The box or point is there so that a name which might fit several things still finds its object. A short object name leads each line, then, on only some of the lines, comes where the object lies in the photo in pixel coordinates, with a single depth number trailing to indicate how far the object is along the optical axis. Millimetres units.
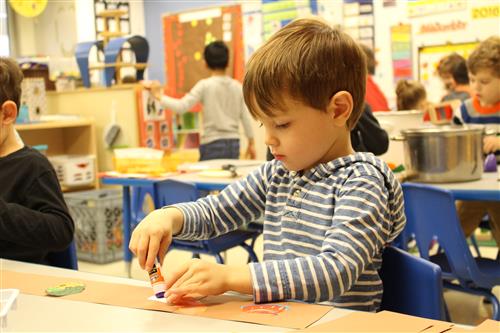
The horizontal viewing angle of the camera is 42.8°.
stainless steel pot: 1916
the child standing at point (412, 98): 3473
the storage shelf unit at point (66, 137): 3865
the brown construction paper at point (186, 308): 775
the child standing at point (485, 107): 2283
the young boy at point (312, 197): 838
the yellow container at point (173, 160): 2926
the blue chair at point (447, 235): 1715
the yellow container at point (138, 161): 2870
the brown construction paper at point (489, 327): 679
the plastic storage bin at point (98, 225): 3539
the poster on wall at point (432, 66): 4375
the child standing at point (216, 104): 3695
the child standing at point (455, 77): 3693
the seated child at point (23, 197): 1274
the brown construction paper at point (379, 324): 708
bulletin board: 5027
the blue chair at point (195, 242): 2398
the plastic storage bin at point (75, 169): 3785
